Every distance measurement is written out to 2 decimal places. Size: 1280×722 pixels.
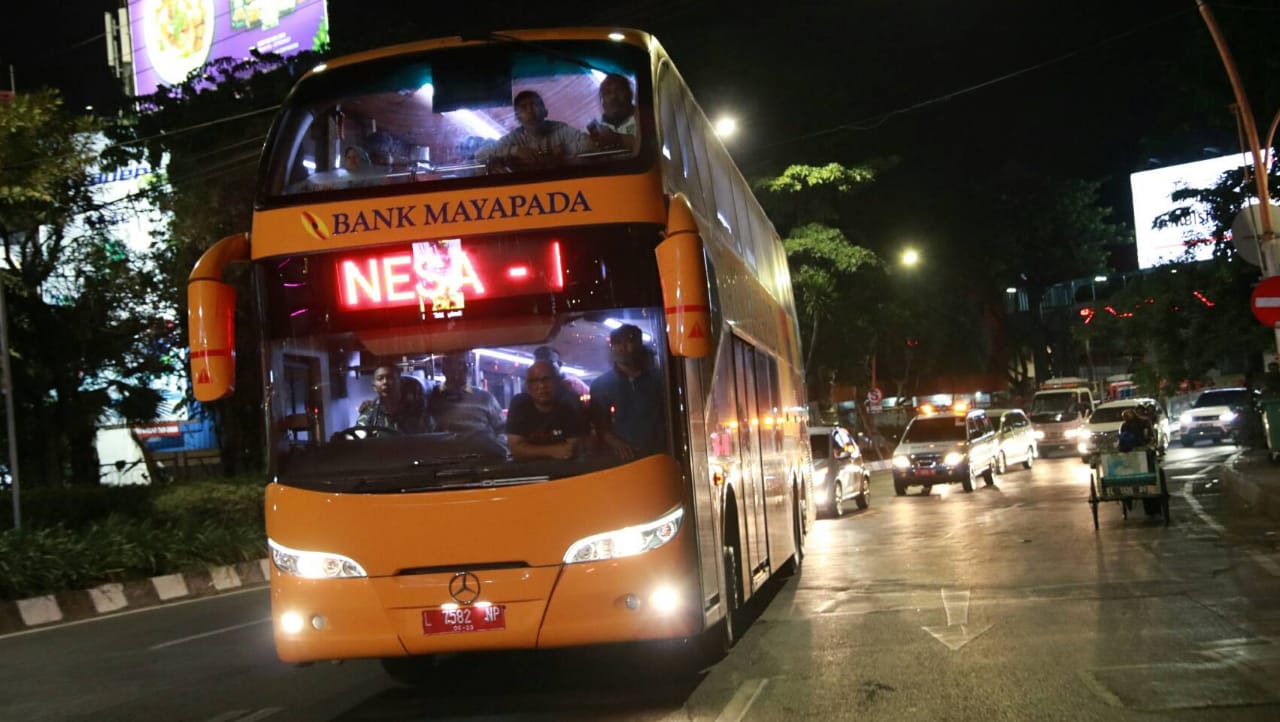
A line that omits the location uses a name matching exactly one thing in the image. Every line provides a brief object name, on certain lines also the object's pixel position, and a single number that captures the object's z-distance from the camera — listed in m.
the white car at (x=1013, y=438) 31.73
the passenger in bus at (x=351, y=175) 7.92
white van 38.97
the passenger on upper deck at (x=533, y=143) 7.86
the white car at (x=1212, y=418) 38.50
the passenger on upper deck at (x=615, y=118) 7.92
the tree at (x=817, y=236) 33.19
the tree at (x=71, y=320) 21.59
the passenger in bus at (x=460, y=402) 7.52
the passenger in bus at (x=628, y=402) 7.56
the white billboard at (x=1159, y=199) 39.94
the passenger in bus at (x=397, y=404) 7.56
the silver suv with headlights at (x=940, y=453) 27.25
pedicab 16.70
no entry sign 16.69
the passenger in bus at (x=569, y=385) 7.54
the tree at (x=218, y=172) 24.67
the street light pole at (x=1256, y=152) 18.20
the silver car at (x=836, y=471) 23.48
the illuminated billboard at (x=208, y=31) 45.38
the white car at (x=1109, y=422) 33.91
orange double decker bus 7.42
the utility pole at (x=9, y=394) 16.03
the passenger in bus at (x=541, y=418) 7.54
